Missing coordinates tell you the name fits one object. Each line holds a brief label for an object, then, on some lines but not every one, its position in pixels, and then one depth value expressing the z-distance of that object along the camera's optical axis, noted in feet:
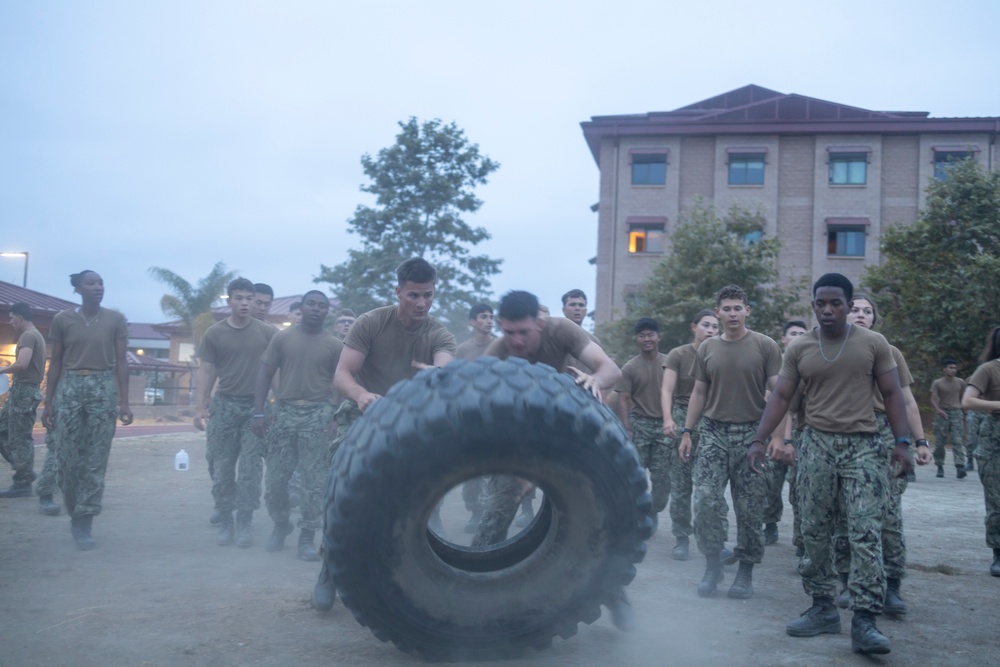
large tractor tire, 12.77
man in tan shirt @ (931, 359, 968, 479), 53.62
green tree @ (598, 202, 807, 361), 90.68
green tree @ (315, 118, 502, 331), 110.32
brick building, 115.44
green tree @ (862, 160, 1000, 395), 78.79
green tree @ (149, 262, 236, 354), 140.77
